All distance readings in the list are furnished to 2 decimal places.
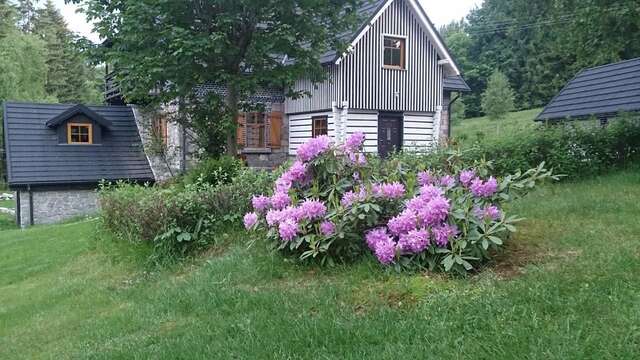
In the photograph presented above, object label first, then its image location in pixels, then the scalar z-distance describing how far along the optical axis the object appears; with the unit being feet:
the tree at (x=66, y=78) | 156.66
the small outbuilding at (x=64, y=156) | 60.75
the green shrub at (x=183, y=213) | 19.88
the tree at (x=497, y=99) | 126.52
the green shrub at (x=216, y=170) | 25.98
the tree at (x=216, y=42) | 34.37
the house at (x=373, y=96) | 61.62
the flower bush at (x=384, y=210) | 13.39
